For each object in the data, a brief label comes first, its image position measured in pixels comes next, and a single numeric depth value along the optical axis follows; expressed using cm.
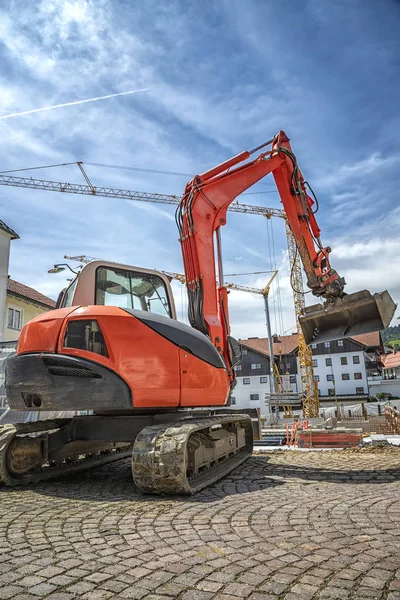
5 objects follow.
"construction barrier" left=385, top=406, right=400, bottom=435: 1838
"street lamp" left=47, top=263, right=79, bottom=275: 678
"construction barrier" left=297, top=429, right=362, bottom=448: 1201
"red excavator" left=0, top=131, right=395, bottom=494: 550
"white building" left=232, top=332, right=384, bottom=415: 6562
